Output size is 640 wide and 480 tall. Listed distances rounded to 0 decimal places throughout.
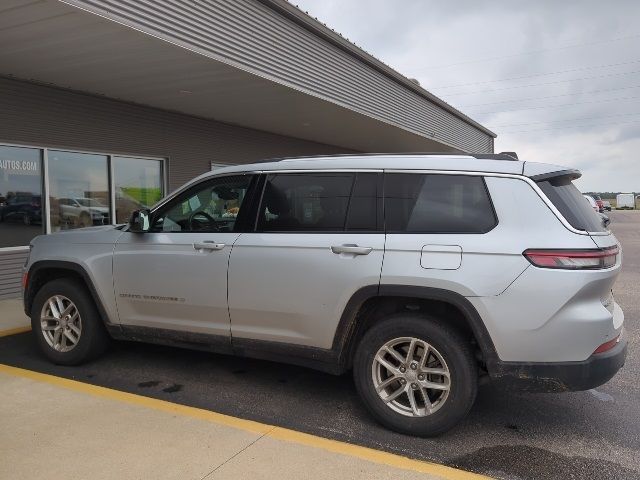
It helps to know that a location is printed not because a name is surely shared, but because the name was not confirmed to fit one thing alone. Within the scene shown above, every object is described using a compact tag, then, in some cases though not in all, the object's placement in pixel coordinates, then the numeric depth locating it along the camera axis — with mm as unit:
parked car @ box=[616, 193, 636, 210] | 62812
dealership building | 6039
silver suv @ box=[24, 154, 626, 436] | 3094
